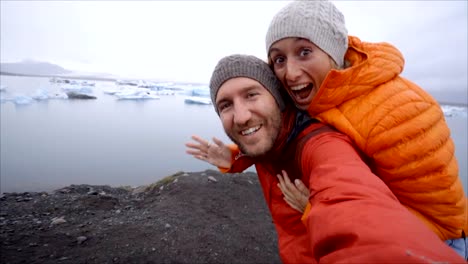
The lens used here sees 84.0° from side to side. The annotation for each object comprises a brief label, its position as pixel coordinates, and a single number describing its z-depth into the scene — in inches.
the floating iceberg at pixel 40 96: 687.1
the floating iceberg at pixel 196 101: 858.4
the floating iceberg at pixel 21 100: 620.6
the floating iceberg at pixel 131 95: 856.3
